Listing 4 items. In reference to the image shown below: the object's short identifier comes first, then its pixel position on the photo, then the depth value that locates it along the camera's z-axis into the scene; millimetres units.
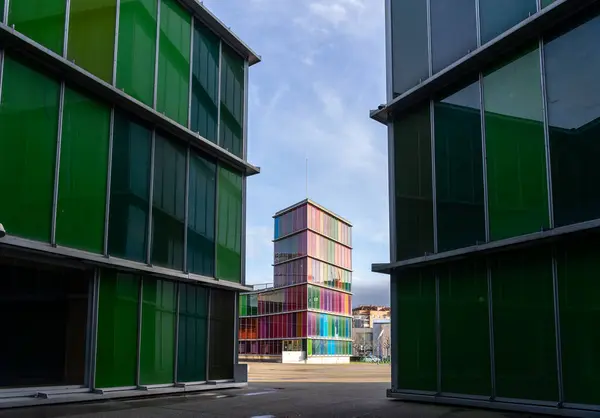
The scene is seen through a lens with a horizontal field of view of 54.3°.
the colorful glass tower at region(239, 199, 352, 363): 65562
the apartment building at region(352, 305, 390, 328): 125388
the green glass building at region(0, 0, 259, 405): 12156
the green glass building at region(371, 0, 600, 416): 11422
